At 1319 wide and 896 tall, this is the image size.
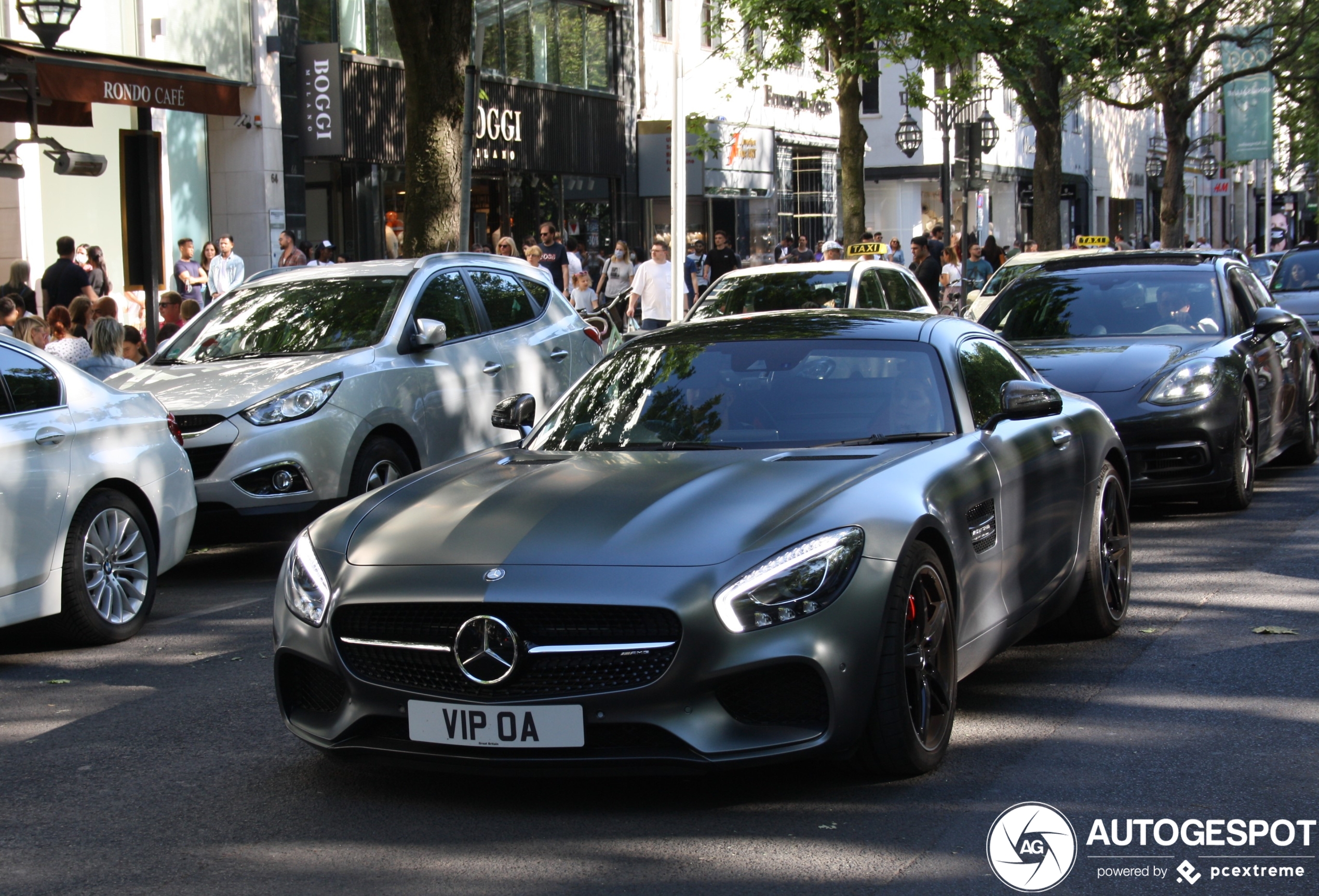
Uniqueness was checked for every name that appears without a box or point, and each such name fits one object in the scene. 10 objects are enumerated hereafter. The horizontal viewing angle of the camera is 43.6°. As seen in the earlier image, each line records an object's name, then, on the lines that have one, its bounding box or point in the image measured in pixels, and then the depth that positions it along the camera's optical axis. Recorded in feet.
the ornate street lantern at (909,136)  120.78
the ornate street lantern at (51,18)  51.70
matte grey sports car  14.80
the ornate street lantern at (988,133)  95.68
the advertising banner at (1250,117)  171.50
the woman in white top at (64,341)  37.88
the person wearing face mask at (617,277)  83.76
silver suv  30.55
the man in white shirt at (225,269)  69.67
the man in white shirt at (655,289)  71.20
